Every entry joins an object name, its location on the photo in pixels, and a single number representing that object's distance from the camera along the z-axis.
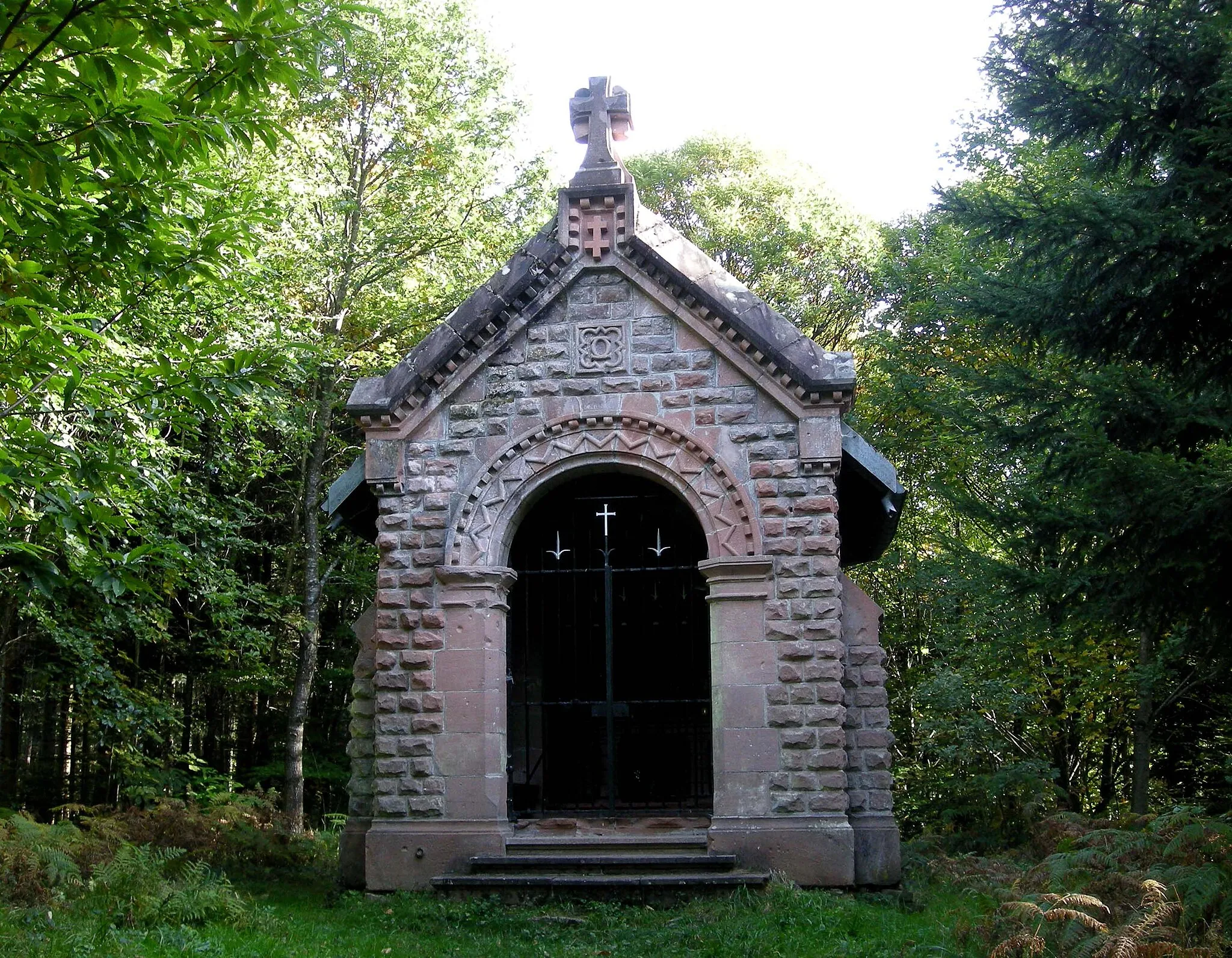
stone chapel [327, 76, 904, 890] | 9.80
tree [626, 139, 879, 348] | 27.31
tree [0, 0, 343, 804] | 4.95
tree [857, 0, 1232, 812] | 9.23
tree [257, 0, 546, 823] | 19.84
